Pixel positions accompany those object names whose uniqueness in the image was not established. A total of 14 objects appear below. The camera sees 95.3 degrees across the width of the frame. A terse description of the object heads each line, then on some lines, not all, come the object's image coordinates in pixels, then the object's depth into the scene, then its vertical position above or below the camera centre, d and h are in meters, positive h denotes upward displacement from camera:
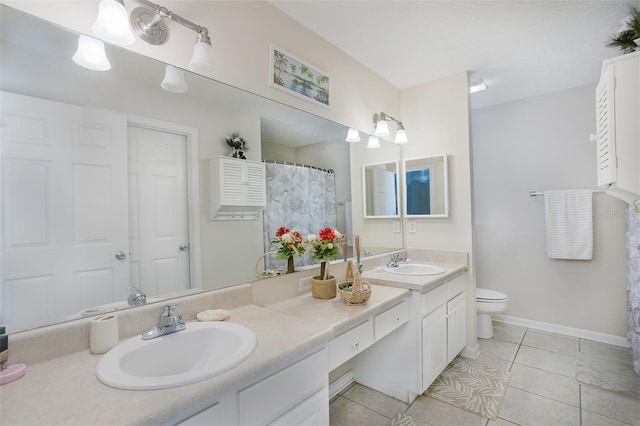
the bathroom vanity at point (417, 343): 1.88 -0.89
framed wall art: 1.68 +0.86
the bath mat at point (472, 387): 1.90 -1.27
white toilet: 2.82 -0.94
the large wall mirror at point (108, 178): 0.91 +0.15
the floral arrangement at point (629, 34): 1.65 +1.04
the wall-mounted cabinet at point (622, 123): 1.41 +0.42
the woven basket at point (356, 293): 1.52 -0.41
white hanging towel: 2.78 -0.14
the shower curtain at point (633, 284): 2.20 -0.61
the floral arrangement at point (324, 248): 1.70 -0.19
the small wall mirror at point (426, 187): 2.64 +0.24
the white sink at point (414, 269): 2.35 -0.47
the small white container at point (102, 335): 0.97 -0.38
